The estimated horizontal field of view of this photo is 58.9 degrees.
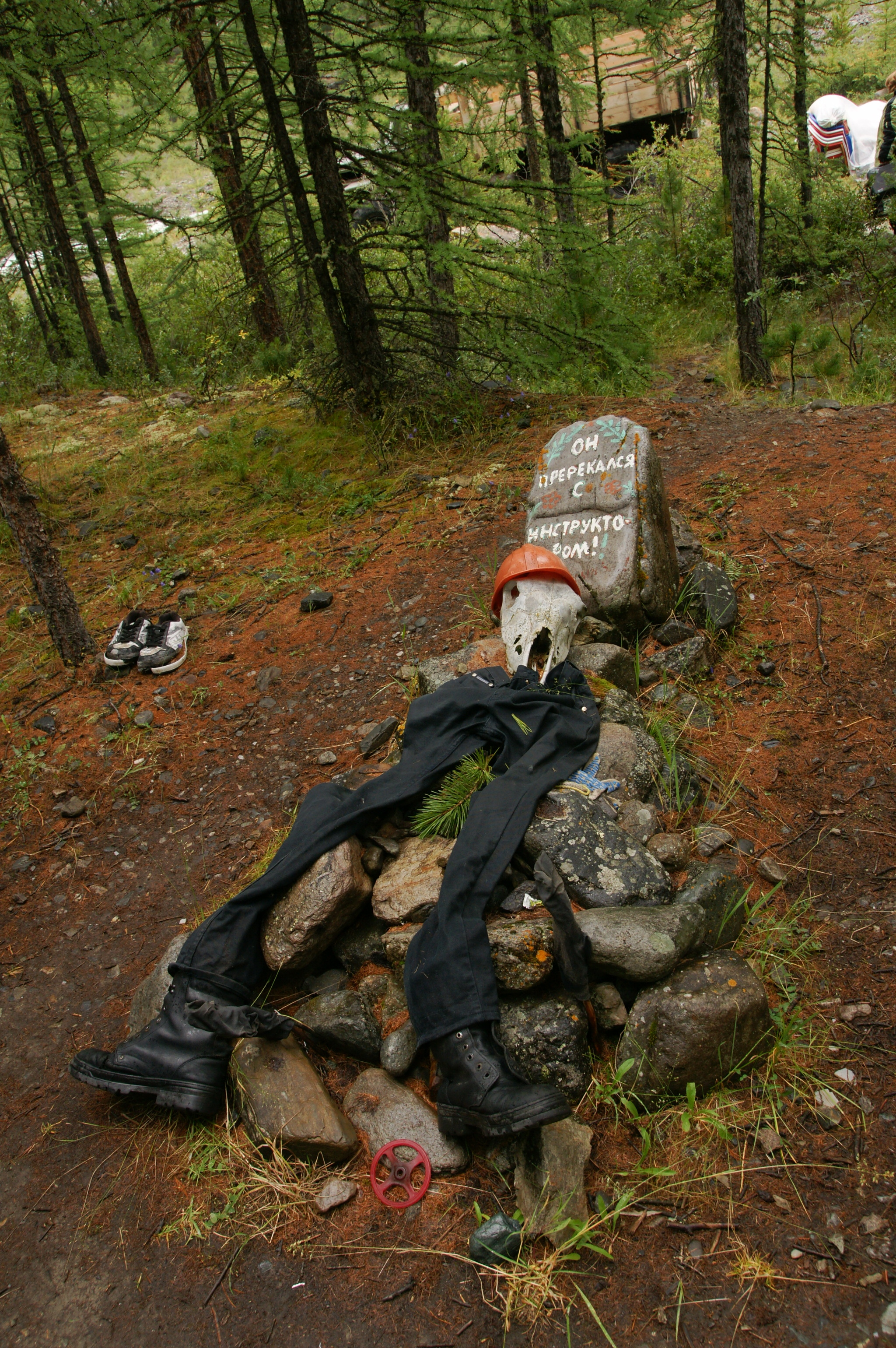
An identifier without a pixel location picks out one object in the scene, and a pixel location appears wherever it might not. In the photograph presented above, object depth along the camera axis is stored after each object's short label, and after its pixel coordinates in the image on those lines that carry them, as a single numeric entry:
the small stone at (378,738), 4.09
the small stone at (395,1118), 2.50
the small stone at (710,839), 3.25
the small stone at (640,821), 3.16
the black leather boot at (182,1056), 2.65
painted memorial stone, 4.48
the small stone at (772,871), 3.11
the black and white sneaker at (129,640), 5.03
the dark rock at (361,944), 3.11
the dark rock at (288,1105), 2.52
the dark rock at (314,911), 2.96
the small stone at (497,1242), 2.19
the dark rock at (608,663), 4.05
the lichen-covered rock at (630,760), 3.36
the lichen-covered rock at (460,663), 4.07
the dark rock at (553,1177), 2.19
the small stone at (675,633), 4.43
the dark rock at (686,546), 4.89
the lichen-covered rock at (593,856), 2.88
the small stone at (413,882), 2.99
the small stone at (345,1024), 2.80
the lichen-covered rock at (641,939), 2.60
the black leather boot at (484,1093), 2.29
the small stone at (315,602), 5.43
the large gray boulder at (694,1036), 2.44
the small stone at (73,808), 4.10
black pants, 2.62
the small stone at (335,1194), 2.40
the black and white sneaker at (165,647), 5.02
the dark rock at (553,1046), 2.53
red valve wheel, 2.40
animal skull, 3.91
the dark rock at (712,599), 4.48
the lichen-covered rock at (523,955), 2.63
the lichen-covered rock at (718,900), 2.81
